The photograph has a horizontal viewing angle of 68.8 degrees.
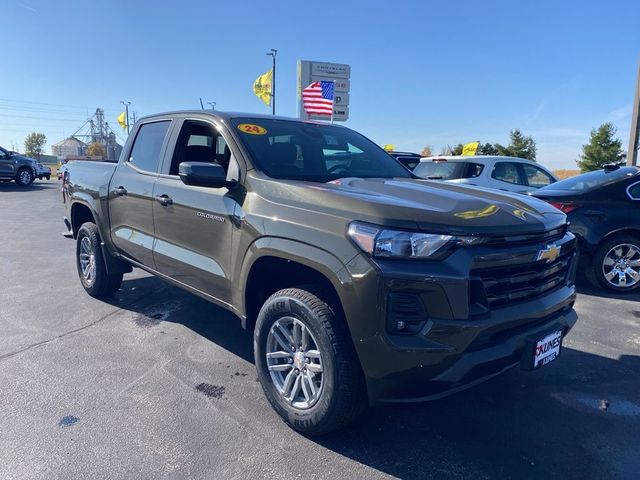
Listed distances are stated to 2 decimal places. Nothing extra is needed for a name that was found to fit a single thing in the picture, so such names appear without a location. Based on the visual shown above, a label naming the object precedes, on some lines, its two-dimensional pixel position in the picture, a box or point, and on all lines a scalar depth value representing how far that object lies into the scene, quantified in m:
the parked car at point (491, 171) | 9.63
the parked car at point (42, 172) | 26.99
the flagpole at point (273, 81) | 23.37
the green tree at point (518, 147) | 48.00
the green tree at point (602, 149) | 40.69
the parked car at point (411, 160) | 6.23
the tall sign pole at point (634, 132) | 11.85
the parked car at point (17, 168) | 21.95
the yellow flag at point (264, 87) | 23.62
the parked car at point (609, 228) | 5.64
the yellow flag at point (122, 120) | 42.56
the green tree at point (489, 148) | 47.67
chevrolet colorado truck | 2.21
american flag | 13.60
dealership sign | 23.64
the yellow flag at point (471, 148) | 19.63
